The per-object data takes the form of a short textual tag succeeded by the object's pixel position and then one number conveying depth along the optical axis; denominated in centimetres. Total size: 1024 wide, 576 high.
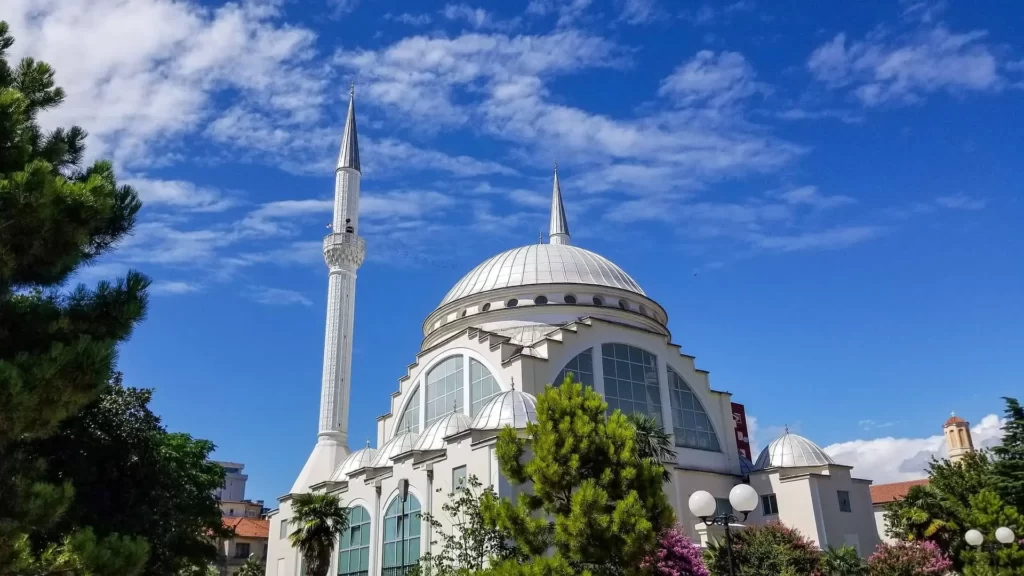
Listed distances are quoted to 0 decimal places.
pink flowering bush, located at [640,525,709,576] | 1938
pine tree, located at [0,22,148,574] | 959
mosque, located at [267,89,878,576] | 2656
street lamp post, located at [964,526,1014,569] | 1800
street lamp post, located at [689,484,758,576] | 1160
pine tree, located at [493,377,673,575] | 1428
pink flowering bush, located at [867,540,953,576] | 2197
